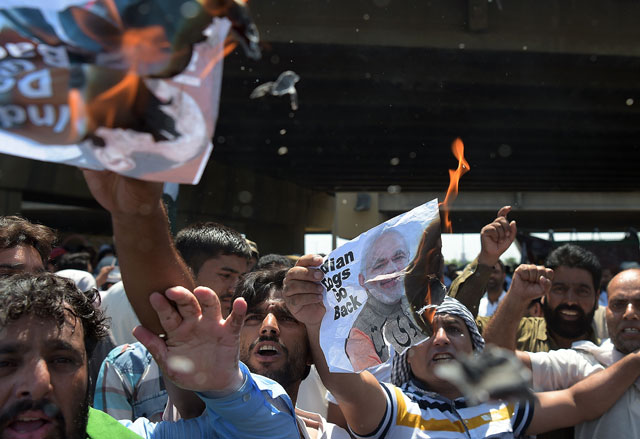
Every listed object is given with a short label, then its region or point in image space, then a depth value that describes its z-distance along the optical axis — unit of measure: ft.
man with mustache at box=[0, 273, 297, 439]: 5.29
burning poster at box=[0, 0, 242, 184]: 4.17
